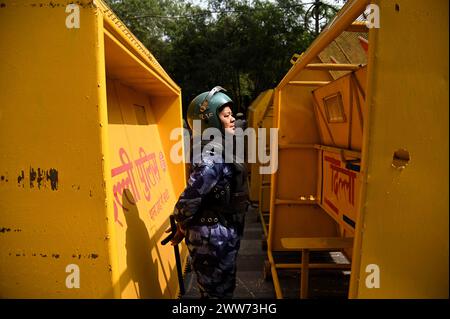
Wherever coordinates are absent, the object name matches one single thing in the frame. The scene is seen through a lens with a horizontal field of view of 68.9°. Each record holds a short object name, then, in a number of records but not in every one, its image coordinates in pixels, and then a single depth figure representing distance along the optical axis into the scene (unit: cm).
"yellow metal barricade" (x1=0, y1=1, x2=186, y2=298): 132
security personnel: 225
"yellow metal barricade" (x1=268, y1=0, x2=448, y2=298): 118
